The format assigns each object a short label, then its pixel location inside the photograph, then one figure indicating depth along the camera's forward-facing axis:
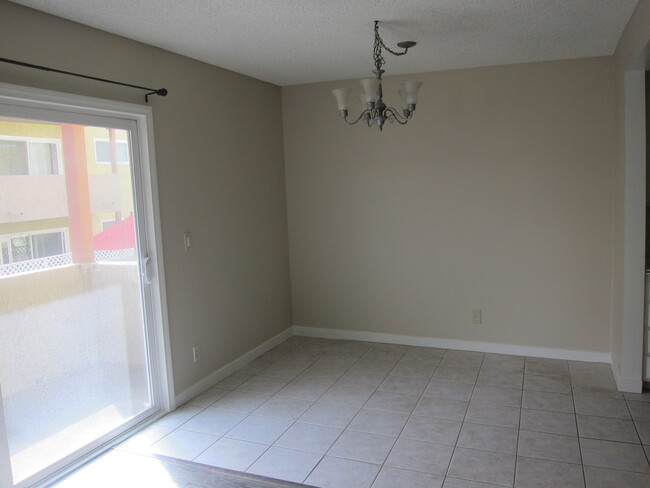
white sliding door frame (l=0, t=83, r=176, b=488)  2.76
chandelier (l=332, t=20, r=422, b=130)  2.90
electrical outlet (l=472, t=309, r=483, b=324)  4.50
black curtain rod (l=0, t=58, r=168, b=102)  2.46
